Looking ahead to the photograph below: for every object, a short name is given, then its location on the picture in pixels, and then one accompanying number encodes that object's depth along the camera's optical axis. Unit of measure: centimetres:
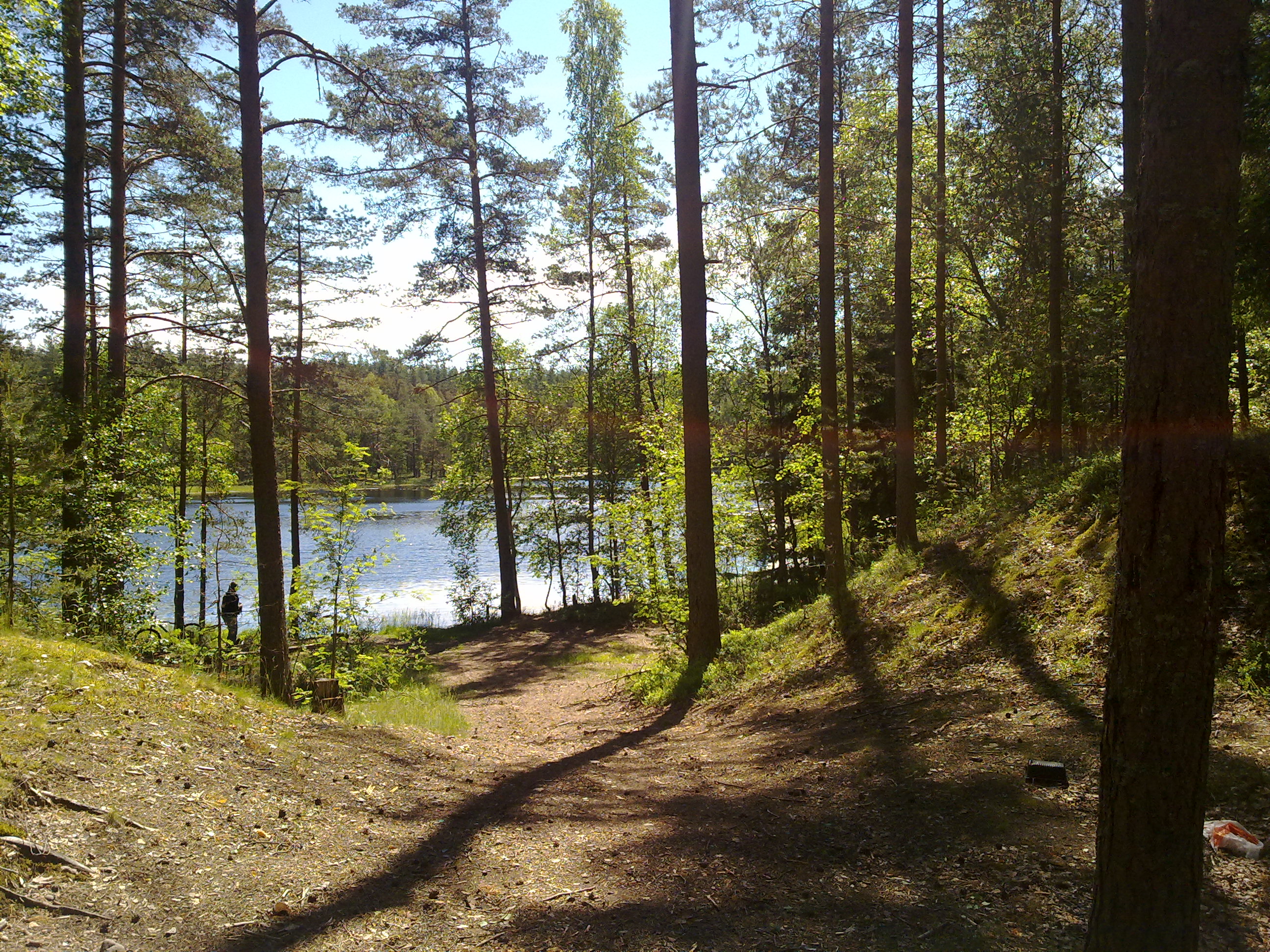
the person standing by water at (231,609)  1592
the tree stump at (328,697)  816
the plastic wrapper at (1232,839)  342
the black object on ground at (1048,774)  441
